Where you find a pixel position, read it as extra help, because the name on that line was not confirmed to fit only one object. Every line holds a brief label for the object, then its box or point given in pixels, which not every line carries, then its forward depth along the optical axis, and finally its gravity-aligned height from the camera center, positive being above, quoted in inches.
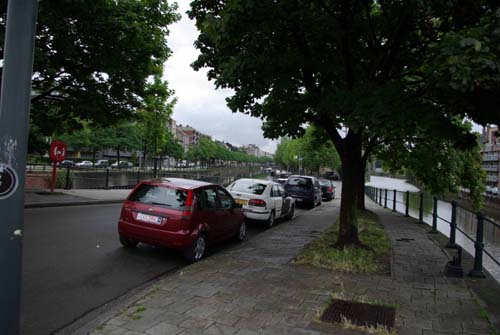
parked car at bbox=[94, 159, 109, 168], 2330.2 -4.2
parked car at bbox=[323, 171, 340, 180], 3098.4 -19.3
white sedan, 460.1 -35.6
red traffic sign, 577.0 +13.0
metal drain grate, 165.0 -63.6
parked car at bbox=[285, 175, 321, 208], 792.9 -36.7
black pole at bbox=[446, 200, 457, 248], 307.0 -36.2
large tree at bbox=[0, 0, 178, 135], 424.8 +133.1
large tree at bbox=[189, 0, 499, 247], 213.2 +80.1
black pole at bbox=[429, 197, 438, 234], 415.4 -54.3
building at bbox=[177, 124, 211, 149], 5418.3 +475.0
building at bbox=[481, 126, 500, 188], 2986.5 +166.0
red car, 265.7 -37.1
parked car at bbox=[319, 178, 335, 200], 1126.4 -52.4
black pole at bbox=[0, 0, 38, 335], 104.3 +4.0
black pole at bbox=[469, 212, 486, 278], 228.4 -42.6
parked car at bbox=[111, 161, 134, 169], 2204.1 -12.4
